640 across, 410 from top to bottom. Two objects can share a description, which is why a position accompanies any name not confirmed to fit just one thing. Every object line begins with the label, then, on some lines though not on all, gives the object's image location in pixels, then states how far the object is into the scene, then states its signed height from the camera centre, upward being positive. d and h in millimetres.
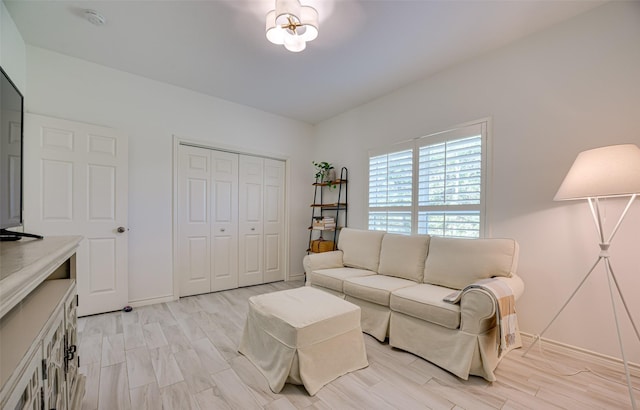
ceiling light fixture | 1727 +1244
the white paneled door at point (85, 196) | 2467 +50
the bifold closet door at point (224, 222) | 3637 -268
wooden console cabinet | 648 -409
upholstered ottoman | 1668 -918
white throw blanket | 1724 -678
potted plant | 4086 +477
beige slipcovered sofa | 1797 -740
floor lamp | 1560 +186
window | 2613 +222
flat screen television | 1207 +230
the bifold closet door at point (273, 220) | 4137 -265
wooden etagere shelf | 3963 -152
